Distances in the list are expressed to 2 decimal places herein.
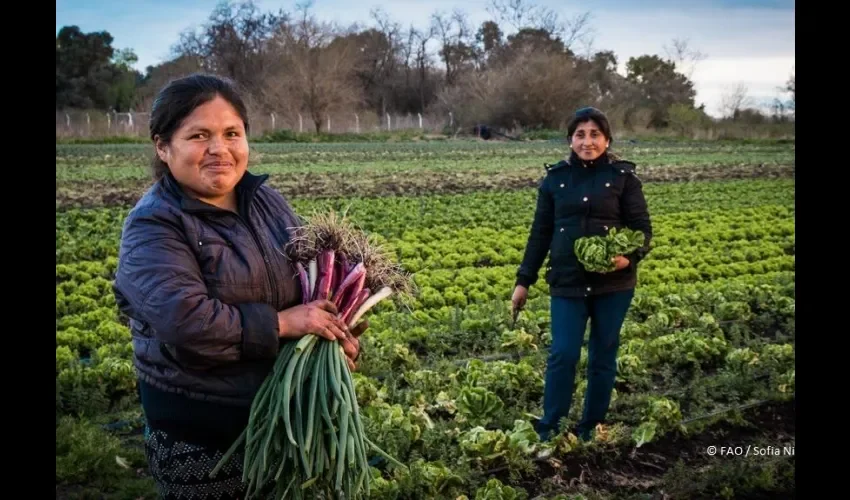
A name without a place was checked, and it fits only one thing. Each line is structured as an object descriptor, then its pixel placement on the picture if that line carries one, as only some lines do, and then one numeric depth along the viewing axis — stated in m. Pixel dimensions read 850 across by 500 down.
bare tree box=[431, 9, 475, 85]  50.75
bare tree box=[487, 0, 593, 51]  48.40
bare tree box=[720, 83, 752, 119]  39.19
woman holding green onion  2.32
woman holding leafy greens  4.70
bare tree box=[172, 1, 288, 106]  41.72
